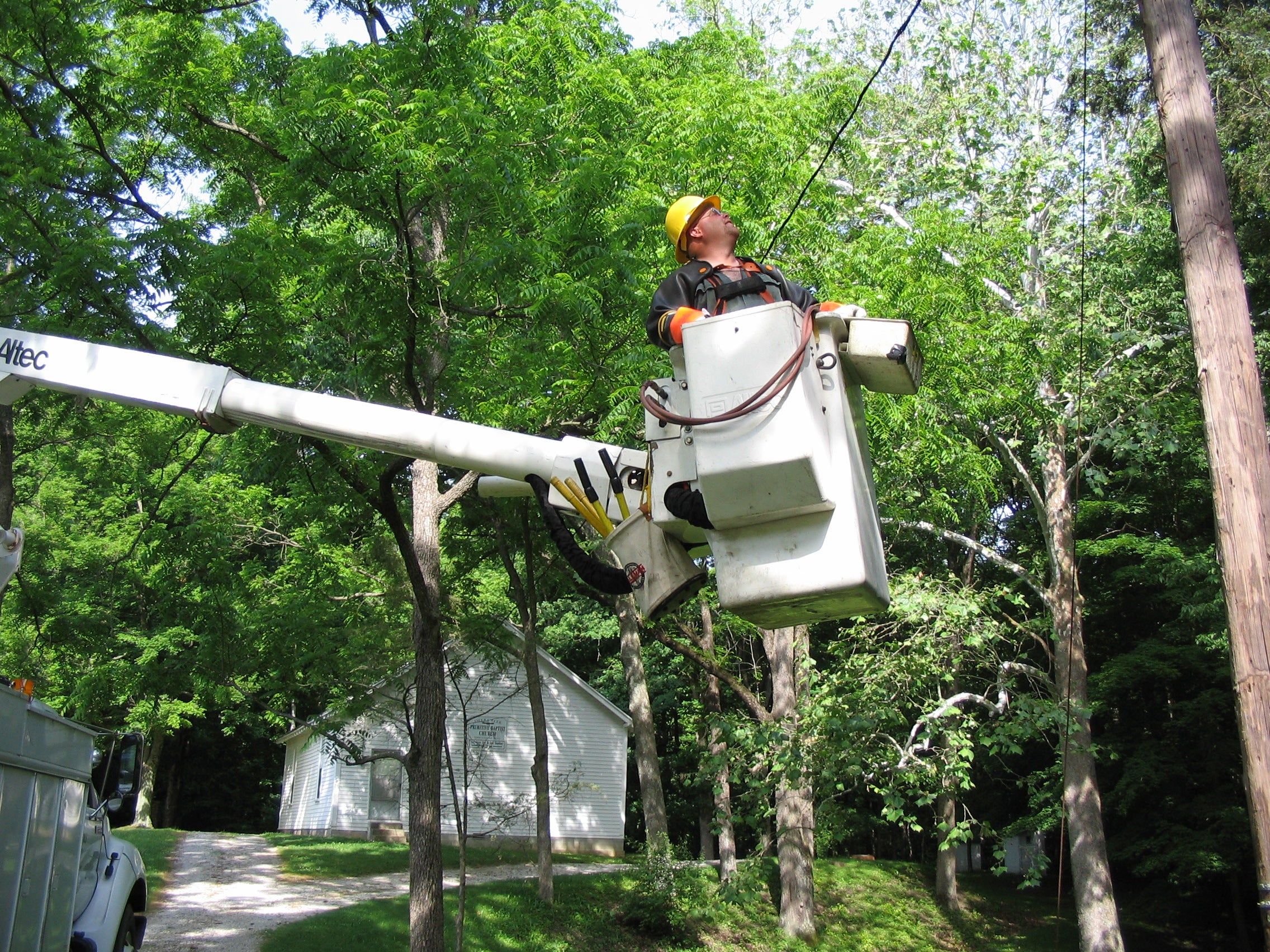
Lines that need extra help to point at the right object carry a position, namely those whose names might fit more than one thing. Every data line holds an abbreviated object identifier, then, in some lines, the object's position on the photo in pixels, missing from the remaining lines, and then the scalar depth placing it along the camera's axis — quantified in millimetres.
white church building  27250
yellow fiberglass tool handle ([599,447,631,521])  4375
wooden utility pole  5480
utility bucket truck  5000
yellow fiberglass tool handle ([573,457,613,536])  4457
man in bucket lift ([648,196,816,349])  3992
